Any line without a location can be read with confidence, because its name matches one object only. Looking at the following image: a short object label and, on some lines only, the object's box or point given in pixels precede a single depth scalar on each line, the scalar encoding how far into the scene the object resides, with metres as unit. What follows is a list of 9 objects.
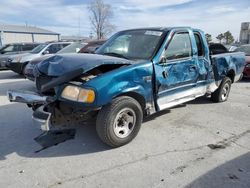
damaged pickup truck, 2.63
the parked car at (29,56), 8.17
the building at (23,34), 28.39
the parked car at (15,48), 11.12
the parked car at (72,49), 5.80
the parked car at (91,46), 7.51
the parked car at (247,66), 7.78
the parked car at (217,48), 5.69
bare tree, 36.85
